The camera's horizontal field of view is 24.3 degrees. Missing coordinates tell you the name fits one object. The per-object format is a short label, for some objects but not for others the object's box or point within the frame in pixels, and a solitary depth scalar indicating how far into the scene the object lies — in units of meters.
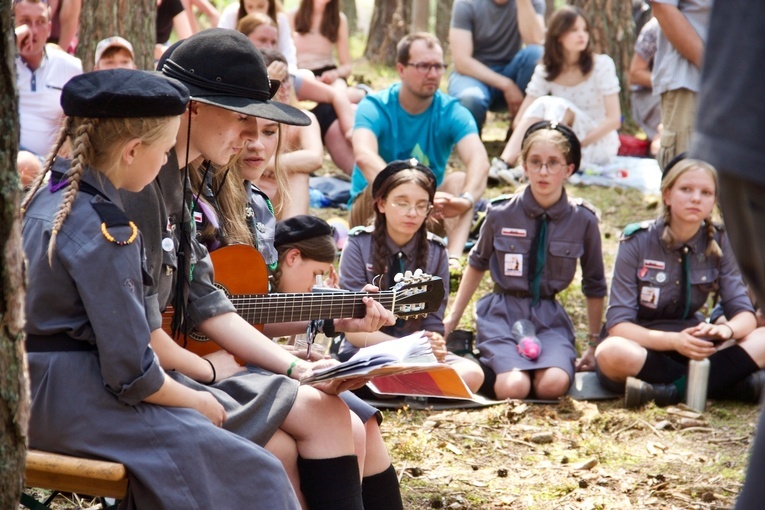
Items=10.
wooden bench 4.16
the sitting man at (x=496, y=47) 15.99
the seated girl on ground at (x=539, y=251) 9.62
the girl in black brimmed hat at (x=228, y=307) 4.99
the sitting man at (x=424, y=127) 11.79
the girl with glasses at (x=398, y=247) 9.01
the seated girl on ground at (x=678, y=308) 9.15
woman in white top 14.61
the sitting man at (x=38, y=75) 10.90
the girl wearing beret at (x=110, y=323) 4.19
